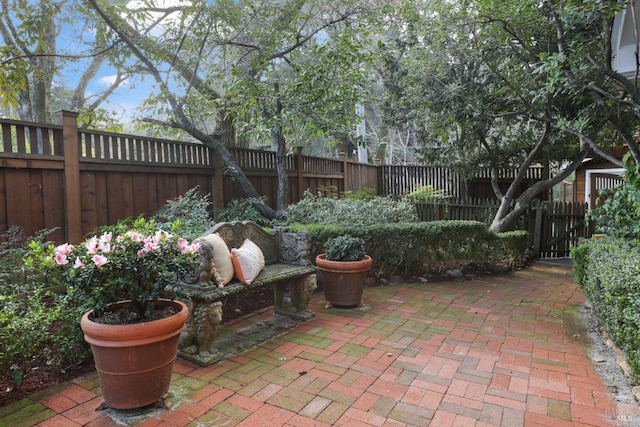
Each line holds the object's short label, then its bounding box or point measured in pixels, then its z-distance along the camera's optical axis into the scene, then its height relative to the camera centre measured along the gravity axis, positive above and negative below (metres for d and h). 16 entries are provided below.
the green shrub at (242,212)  5.81 -0.16
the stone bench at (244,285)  2.80 -0.68
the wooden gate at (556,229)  7.18 -0.66
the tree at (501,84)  3.96 +1.66
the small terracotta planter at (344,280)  3.99 -0.85
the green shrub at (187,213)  4.52 -0.13
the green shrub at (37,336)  2.28 -0.83
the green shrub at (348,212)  5.70 -0.21
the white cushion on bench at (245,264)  3.15 -0.52
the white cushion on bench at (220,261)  2.97 -0.46
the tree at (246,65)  5.11 +1.95
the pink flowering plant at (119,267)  2.12 -0.36
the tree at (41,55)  4.13 +2.16
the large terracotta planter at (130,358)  2.05 -0.84
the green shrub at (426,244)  5.04 -0.68
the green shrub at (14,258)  2.78 -0.42
